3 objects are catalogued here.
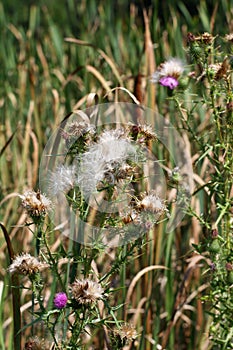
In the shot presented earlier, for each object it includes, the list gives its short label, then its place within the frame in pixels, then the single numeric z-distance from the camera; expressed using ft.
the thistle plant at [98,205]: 5.40
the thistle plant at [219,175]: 5.89
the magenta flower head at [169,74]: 6.01
